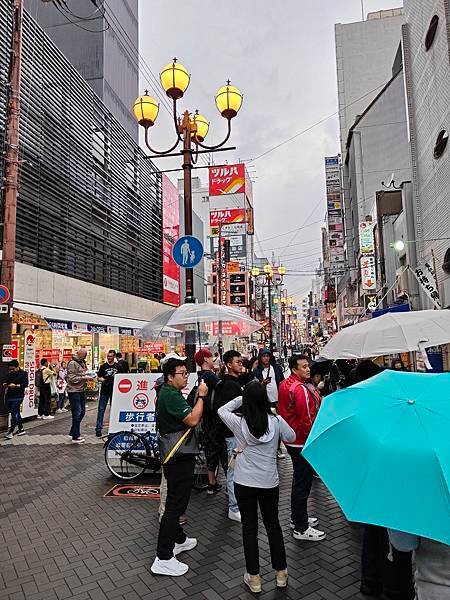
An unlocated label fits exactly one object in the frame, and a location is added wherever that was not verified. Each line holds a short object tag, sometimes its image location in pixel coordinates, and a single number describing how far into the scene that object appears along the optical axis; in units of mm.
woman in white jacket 3768
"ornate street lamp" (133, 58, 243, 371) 9078
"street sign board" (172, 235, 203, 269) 8672
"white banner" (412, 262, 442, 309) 13383
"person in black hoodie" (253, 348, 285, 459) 9000
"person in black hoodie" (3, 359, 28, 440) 10797
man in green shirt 4258
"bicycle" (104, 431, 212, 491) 7125
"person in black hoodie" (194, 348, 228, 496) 6021
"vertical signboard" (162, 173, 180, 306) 34688
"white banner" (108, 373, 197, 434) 7586
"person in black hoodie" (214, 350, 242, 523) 5684
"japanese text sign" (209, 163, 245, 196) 40562
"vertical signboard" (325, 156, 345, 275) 45312
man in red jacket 4934
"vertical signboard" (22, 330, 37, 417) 13156
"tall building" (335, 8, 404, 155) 42719
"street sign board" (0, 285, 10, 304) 11047
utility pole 11406
